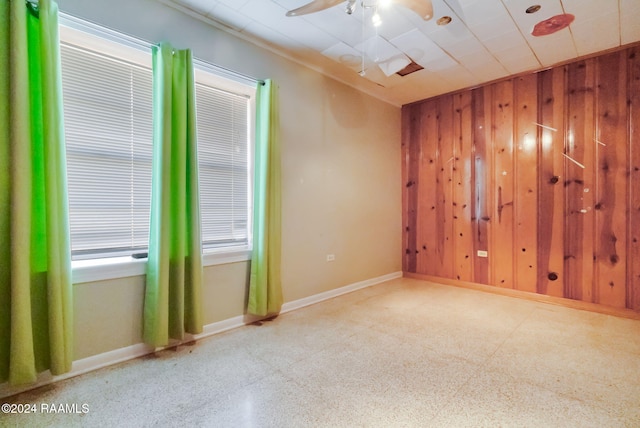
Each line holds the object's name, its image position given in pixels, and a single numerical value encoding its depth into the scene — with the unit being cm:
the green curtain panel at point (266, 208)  270
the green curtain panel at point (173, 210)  211
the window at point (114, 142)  198
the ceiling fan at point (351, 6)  173
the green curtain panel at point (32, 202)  158
